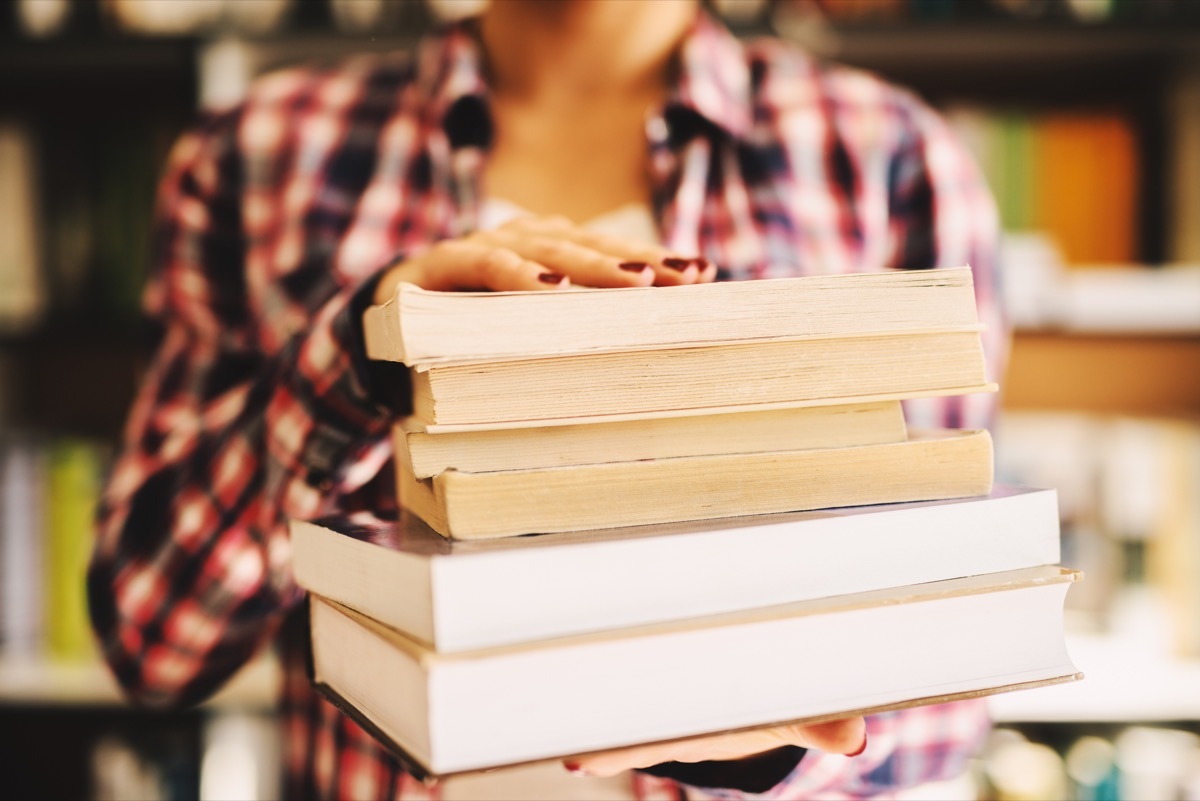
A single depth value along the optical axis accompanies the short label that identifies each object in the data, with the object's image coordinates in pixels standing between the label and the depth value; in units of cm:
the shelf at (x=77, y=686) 112
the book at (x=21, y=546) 115
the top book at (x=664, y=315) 32
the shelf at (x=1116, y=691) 107
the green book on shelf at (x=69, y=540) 117
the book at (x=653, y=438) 34
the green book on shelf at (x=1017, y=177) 122
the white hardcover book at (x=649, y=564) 30
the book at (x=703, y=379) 33
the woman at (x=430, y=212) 61
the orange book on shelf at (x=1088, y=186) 121
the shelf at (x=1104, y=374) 150
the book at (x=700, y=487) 33
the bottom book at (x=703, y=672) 30
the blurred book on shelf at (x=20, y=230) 121
